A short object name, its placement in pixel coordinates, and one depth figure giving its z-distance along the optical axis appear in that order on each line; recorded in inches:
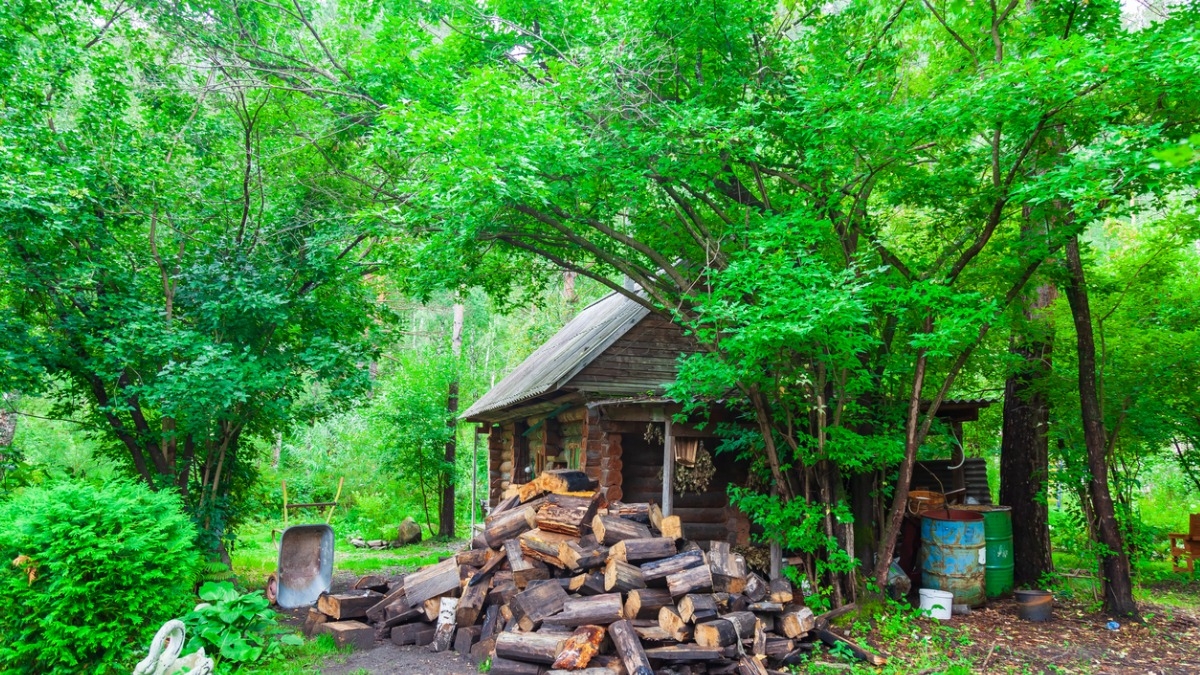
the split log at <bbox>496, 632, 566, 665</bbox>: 240.2
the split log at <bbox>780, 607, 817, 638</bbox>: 279.4
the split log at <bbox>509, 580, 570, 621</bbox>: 261.9
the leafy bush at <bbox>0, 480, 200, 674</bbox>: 219.3
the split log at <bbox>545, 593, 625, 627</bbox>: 252.1
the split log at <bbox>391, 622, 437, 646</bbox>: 295.3
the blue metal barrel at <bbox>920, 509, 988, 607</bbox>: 353.7
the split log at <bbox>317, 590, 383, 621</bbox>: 318.0
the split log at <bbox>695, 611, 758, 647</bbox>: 247.3
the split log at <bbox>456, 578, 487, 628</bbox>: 288.2
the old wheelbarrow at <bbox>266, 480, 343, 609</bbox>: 376.8
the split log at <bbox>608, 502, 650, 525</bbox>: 306.3
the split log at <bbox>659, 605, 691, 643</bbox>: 250.2
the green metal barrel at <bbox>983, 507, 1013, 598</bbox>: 380.2
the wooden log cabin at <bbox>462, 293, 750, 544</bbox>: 381.1
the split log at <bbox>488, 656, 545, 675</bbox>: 240.4
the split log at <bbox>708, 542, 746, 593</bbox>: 279.3
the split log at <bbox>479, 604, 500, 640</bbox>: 280.1
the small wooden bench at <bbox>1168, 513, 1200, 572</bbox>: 470.9
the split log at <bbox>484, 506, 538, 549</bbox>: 312.5
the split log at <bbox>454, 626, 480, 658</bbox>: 281.7
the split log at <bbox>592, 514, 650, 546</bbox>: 287.6
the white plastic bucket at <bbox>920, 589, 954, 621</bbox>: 333.4
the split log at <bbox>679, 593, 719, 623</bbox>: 251.9
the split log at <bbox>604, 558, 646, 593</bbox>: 264.1
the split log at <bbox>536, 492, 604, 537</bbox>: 290.2
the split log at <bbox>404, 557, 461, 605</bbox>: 304.8
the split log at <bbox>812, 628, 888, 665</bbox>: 267.4
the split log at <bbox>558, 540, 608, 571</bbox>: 275.3
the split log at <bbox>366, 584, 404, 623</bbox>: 316.2
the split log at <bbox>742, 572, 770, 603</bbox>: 284.2
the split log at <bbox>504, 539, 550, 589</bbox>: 287.4
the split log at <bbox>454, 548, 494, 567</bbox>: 311.9
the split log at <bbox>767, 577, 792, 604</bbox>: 291.1
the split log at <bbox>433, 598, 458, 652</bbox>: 288.4
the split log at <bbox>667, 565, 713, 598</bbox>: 260.4
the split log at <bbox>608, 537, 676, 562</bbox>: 277.3
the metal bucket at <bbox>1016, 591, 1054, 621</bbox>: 338.6
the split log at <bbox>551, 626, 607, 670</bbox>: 234.2
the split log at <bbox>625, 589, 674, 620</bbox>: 258.5
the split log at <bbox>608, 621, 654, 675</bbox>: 232.1
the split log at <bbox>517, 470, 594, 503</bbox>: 330.3
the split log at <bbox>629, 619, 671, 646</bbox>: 249.4
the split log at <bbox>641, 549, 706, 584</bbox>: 266.8
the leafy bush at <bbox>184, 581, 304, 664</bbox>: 249.4
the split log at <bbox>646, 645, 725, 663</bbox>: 244.1
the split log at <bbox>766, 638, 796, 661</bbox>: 266.2
